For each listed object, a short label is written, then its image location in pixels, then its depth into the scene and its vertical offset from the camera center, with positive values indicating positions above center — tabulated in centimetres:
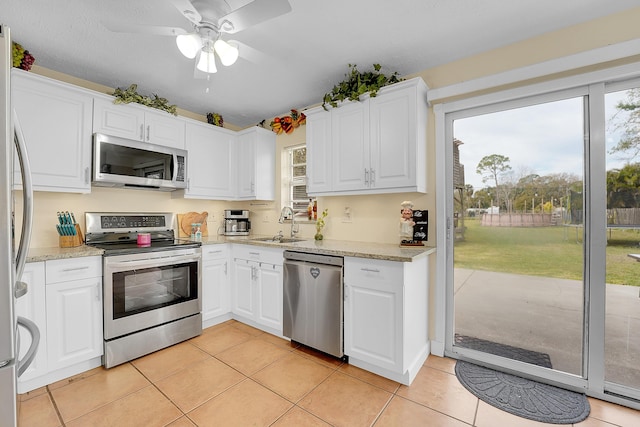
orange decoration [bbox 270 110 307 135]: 344 +113
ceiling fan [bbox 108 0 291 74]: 144 +105
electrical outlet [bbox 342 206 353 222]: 303 -3
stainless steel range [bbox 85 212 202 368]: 230 -65
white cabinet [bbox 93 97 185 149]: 258 +89
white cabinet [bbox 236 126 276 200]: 358 +63
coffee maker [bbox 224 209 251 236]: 378 -12
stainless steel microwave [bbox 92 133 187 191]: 255 +48
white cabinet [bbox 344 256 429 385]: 204 -79
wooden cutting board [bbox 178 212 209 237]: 345 -10
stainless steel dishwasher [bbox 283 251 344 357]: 231 -76
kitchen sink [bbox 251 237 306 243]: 333 -32
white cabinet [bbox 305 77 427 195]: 235 +63
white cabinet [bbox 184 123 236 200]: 328 +62
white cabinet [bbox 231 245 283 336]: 276 -77
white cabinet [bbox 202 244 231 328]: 297 -78
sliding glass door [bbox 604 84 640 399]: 186 -19
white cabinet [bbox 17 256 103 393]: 196 -75
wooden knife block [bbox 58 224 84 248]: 245 -24
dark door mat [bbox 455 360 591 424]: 174 -124
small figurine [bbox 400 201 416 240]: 247 -7
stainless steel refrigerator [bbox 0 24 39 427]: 84 -13
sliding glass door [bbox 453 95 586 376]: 205 -16
